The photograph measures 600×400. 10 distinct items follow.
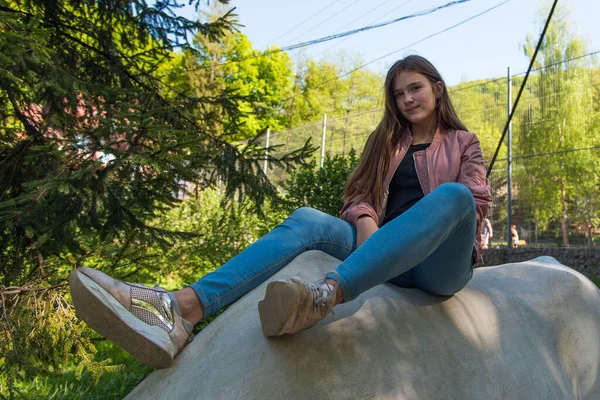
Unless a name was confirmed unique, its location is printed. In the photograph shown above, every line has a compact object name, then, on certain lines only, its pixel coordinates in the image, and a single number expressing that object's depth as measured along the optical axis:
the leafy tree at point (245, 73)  29.44
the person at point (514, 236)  11.20
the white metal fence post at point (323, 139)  14.22
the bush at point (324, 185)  9.27
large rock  1.94
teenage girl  1.87
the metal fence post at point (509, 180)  11.12
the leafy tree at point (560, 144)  10.70
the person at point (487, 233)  11.71
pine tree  3.15
